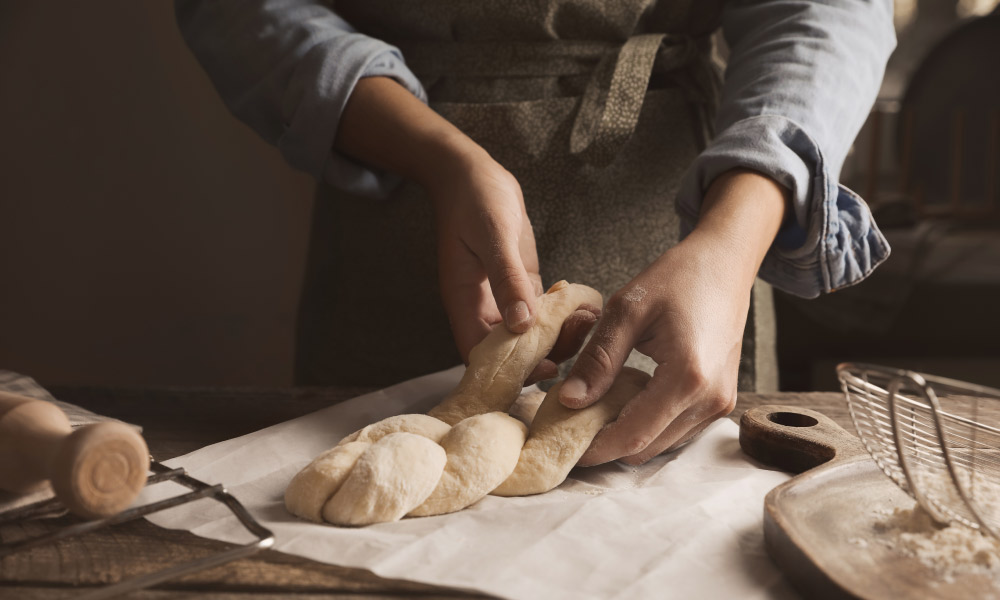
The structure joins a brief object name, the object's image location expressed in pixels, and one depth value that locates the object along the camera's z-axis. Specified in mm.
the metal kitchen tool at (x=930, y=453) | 498
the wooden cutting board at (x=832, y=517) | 516
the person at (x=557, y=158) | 833
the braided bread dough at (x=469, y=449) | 625
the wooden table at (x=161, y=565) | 525
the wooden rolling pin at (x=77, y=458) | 533
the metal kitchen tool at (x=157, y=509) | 491
